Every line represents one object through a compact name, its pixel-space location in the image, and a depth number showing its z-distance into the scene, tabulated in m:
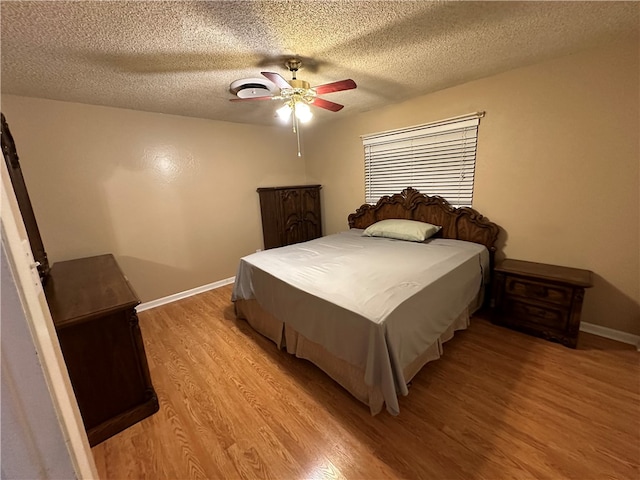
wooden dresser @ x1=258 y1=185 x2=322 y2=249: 3.98
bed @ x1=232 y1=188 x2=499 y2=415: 1.49
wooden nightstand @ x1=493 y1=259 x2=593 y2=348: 2.07
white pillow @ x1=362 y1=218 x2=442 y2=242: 2.92
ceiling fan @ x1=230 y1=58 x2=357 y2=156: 1.84
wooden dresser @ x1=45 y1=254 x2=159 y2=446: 1.45
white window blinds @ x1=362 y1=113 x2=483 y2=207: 2.79
